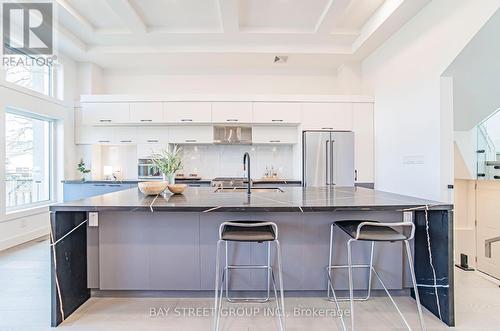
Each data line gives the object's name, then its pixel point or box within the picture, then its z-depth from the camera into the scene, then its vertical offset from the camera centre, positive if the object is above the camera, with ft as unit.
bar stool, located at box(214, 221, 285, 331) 6.18 -1.61
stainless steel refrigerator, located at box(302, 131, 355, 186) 15.58 +0.40
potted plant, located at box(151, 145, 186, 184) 8.89 -0.02
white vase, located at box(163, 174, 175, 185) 8.90 -0.40
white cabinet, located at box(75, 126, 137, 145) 16.75 +1.73
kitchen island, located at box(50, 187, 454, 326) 7.36 -2.29
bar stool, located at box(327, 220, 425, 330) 6.07 -1.55
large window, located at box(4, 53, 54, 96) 12.87 +4.49
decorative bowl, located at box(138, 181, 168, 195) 8.21 -0.63
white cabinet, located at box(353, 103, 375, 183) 16.06 +1.38
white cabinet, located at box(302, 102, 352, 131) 16.19 +2.81
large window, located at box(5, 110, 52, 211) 13.03 +0.27
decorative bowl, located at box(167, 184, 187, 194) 8.66 -0.69
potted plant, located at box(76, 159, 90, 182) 16.31 -0.27
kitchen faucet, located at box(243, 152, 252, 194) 8.57 -0.05
